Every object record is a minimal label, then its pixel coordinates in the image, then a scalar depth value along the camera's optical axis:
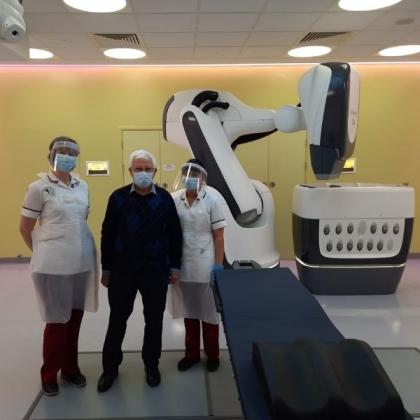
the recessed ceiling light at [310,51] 4.51
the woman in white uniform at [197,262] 2.45
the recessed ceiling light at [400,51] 4.52
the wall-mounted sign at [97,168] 5.40
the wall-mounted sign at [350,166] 5.49
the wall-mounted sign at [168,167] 5.45
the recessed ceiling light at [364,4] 3.18
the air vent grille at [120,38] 3.93
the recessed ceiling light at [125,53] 4.47
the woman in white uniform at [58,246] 2.21
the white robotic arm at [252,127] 2.95
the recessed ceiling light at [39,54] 4.44
